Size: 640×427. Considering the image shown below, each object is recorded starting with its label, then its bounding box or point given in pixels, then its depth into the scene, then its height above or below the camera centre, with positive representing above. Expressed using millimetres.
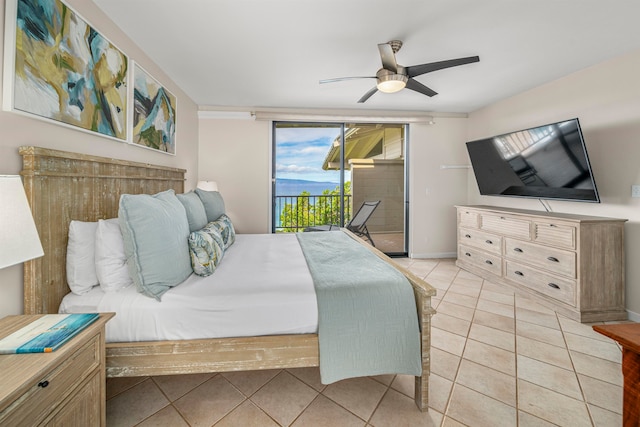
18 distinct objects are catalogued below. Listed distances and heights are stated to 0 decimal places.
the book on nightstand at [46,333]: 887 -446
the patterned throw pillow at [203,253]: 1565 -242
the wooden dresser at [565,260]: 2340 -443
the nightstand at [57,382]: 738 -547
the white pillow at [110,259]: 1359 -243
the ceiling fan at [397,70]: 2031 +1195
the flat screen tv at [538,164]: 2492 +569
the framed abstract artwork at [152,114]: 2205 +937
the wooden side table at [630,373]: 995 -610
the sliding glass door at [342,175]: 4184 +654
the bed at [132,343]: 1259 -616
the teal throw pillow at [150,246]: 1305 -166
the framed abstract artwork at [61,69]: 1221 +802
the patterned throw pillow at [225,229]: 2192 -134
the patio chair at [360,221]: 4227 -113
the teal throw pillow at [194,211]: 1922 +19
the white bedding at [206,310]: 1284 -476
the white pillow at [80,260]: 1372 -245
